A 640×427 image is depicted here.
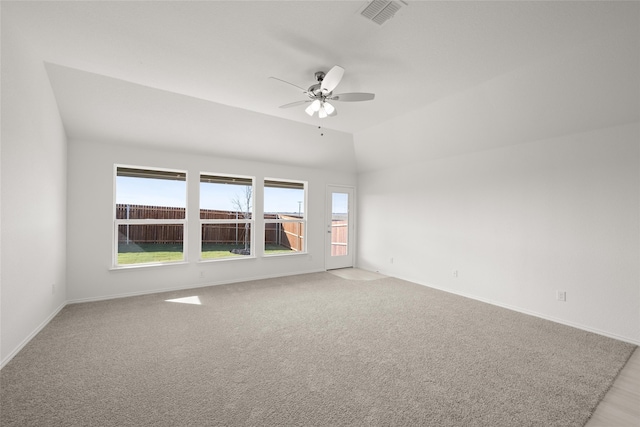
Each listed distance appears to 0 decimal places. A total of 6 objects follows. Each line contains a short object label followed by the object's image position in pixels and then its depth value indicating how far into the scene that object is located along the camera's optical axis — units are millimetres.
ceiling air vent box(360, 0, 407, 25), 1965
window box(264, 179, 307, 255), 5719
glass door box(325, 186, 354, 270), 6430
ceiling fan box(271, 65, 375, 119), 2551
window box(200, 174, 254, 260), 5043
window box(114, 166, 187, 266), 4406
